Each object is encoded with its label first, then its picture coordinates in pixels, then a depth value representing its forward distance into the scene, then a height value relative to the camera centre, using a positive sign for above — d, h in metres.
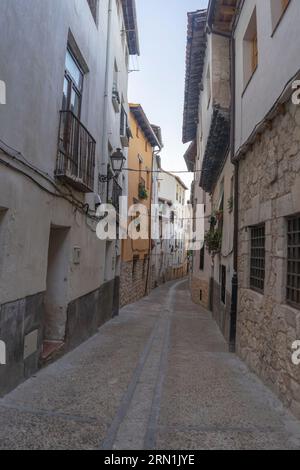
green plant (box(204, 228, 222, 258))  10.07 +0.41
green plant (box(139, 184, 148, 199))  18.06 +2.92
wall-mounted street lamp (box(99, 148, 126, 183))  8.88 +2.36
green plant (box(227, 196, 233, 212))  8.09 +1.12
